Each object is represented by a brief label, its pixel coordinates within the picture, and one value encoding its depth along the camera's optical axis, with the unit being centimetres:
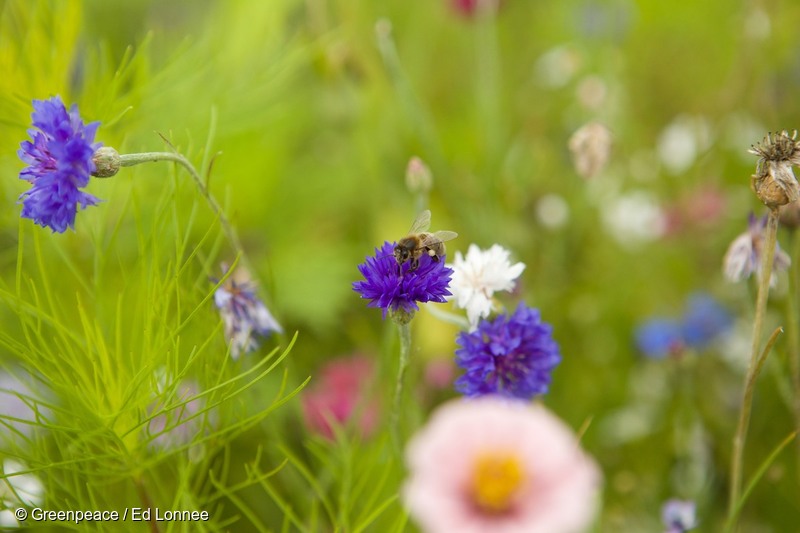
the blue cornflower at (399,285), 35
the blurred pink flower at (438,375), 70
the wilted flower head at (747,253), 43
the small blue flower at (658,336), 63
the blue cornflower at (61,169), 34
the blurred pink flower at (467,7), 87
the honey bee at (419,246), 36
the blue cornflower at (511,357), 38
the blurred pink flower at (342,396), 68
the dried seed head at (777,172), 35
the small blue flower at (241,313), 44
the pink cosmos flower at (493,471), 25
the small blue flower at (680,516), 44
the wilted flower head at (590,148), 57
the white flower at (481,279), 38
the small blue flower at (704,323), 65
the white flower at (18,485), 53
